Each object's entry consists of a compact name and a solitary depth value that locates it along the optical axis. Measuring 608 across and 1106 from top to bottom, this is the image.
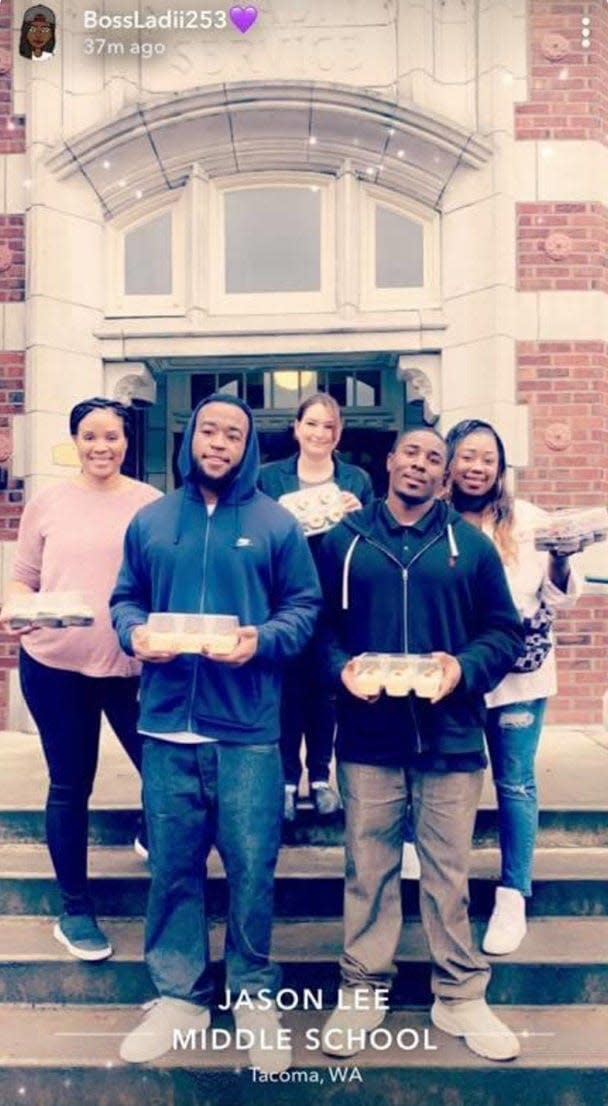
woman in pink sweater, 3.10
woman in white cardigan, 3.19
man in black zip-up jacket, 2.84
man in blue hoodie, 2.78
